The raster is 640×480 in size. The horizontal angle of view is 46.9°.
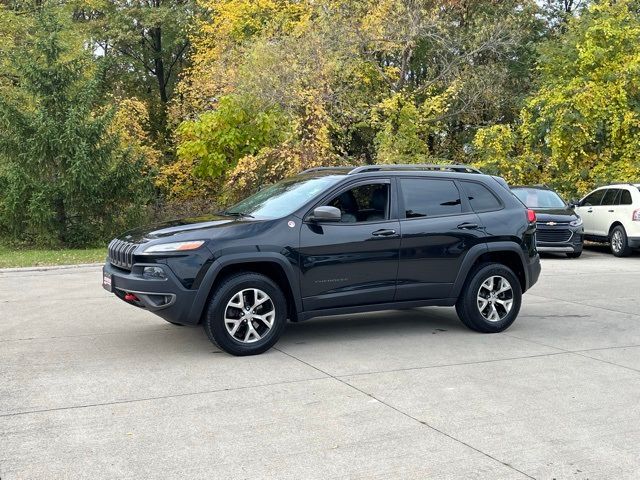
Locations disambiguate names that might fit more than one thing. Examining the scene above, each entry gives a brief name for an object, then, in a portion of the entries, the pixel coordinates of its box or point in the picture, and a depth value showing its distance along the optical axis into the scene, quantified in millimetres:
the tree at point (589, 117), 23156
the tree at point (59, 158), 18656
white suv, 18156
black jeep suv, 6855
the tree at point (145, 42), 33562
